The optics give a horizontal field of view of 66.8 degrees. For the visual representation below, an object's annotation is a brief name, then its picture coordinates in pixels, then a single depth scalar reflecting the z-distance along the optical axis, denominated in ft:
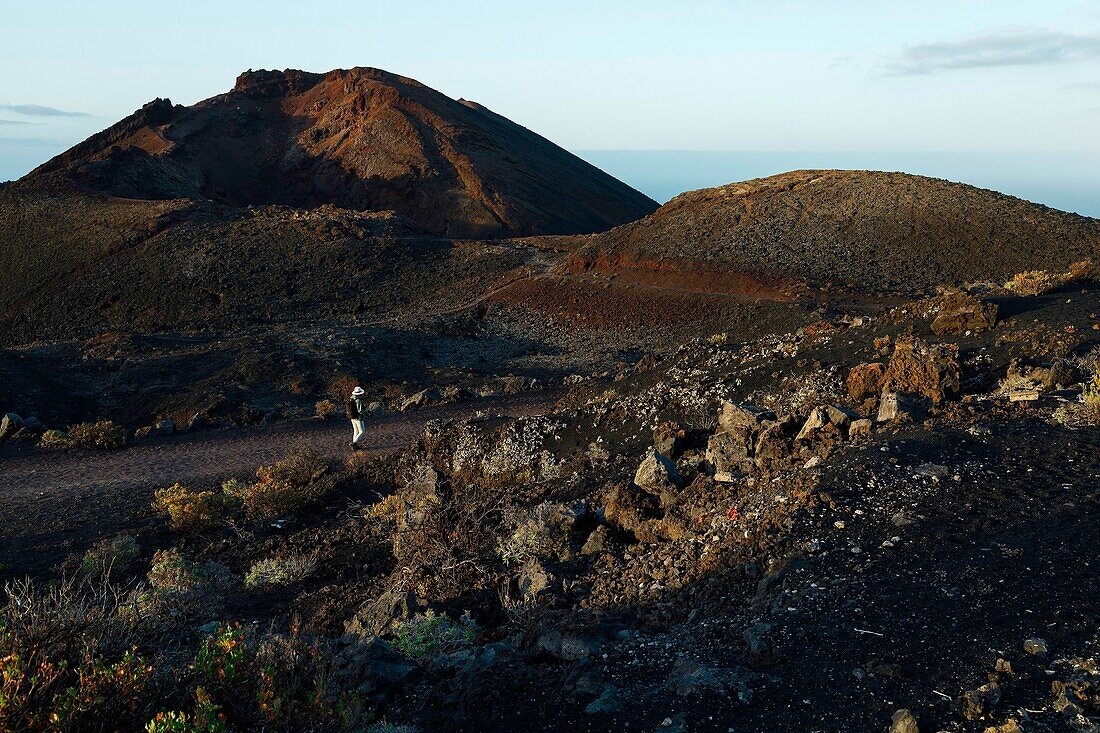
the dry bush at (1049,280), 37.06
